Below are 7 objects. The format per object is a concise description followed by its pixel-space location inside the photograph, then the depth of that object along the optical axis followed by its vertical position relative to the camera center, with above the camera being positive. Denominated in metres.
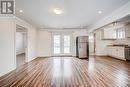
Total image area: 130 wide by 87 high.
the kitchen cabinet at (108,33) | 5.58 +0.85
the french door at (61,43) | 5.69 +0.01
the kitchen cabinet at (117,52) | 4.44 -0.68
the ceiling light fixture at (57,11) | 2.44 +1.28
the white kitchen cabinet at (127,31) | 4.40 +0.80
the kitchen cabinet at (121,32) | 4.69 +0.79
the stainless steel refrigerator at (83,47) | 5.04 -0.32
